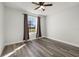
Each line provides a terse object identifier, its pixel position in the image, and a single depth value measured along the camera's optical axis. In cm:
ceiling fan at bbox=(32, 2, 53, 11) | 192
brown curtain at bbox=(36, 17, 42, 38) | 412
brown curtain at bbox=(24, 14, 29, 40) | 342
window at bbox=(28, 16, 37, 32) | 384
